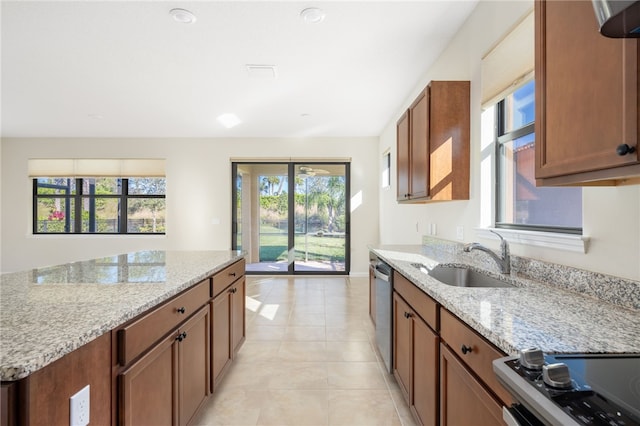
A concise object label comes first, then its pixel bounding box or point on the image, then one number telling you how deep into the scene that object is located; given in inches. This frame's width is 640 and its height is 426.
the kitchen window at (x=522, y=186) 62.4
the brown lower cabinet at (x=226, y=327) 76.5
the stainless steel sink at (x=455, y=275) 77.1
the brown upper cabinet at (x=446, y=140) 91.8
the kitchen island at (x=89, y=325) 28.5
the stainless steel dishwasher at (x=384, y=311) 86.4
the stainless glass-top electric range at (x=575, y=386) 21.7
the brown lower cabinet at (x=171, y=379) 42.8
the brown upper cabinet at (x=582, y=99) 31.8
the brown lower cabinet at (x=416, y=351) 55.4
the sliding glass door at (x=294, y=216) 234.5
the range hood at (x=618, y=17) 25.5
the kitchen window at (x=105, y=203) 234.8
